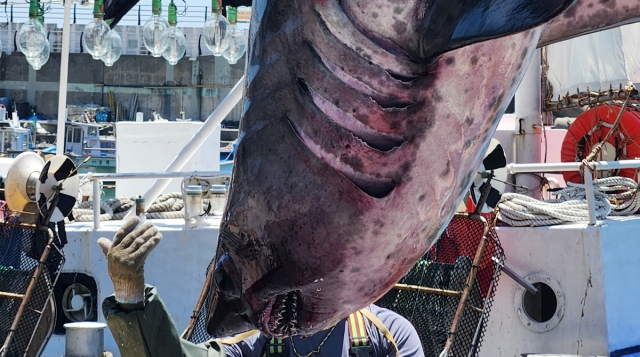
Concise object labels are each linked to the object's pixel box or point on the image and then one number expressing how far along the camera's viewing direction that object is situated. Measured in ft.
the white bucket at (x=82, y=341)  16.24
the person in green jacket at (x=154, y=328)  9.80
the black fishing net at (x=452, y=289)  17.43
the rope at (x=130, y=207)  22.02
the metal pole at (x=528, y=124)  26.08
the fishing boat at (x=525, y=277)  18.10
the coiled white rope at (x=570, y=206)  18.69
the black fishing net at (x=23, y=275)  17.57
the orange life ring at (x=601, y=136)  26.11
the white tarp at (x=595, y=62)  30.86
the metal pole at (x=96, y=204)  19.21
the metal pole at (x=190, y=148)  20.49
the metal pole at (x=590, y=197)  17.61
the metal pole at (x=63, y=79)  24.48
